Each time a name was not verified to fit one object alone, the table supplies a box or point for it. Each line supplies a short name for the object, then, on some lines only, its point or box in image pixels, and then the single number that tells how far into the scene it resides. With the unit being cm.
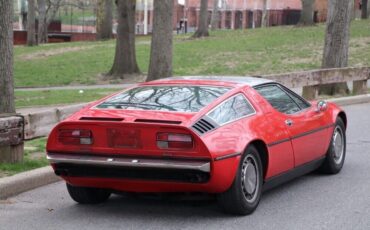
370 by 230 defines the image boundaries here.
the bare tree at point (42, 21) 5735
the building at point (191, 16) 7619
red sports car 652
